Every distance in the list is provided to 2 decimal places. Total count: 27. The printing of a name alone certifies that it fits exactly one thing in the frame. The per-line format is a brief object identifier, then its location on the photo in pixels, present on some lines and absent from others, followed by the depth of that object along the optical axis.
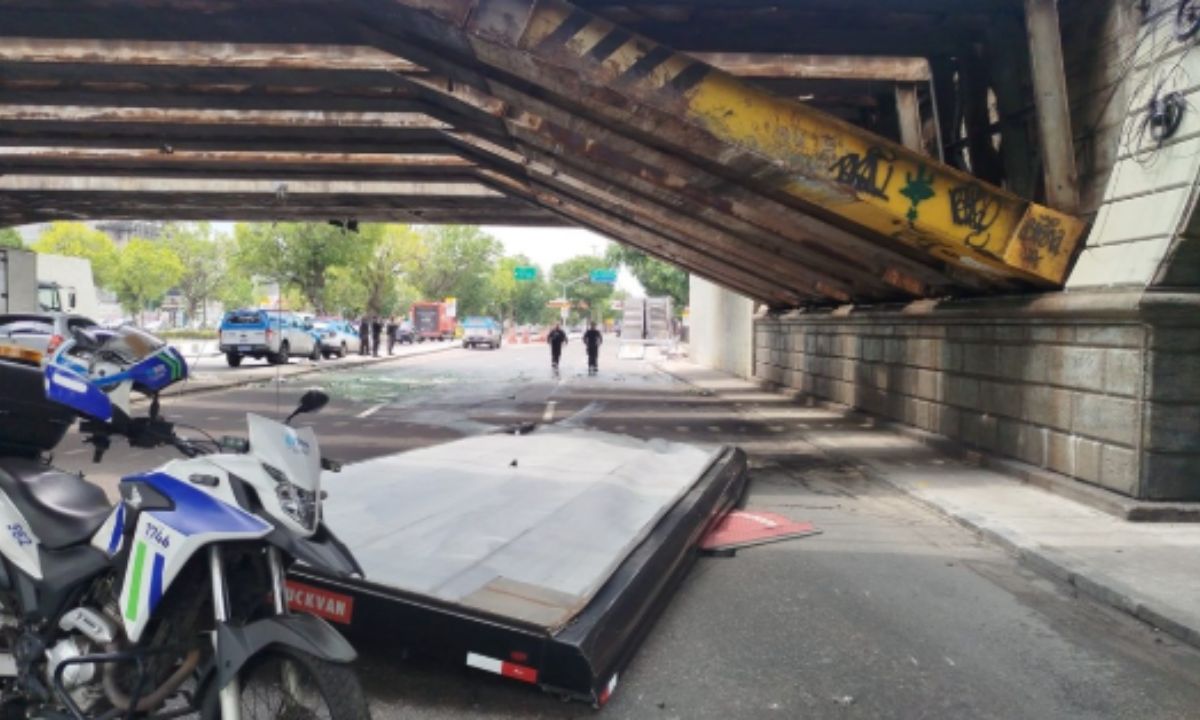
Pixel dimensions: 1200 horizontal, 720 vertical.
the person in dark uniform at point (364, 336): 42.38
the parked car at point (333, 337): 39.28
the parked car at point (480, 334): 60.16
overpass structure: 8.68
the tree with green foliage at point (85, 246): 64.25
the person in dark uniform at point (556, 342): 32.09
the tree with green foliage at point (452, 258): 91.43
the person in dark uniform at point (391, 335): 44.38
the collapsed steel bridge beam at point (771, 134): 9.94
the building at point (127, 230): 98.62
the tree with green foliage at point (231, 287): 73.29
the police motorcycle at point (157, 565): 2.89
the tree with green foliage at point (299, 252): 45.03
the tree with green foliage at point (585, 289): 134.00
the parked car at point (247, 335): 30.19
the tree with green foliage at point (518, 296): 119.31
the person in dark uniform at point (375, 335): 42.41
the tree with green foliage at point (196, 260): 72.12
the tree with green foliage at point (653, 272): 52.44
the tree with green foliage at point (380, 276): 69.81
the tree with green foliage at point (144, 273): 64.88
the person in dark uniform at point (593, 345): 32.91
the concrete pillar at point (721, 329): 31.70
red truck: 77.31
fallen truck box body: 3.97
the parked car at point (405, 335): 69.25
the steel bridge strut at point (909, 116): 12.55
